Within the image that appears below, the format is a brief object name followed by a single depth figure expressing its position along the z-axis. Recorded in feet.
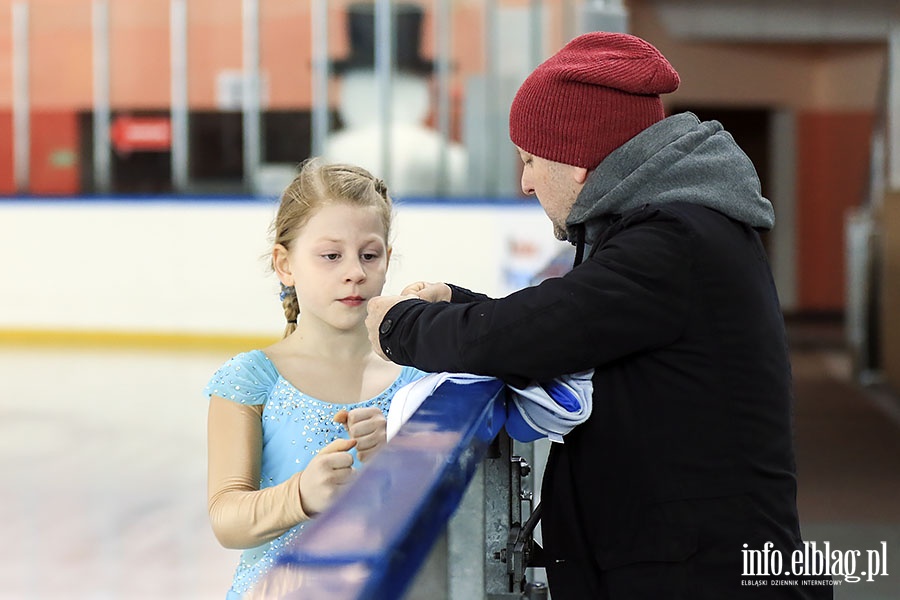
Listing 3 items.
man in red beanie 9.23
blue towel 9.31
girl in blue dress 9.71
